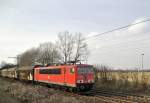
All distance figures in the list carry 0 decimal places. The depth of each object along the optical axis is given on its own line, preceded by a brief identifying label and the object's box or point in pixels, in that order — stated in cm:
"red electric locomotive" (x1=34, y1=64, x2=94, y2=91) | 2469
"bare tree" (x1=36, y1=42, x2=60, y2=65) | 9600
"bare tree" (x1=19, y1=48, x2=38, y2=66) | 11594
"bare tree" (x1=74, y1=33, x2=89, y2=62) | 8250
